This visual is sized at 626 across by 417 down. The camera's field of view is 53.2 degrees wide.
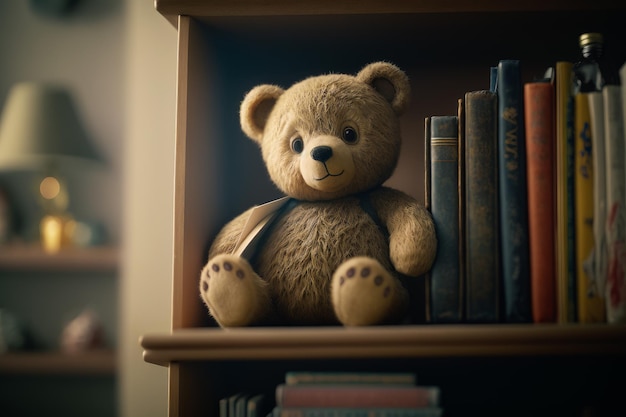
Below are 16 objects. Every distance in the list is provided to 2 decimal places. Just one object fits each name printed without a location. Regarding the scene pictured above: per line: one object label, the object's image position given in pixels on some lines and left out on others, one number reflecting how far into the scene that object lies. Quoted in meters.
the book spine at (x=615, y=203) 0.68
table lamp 1.41
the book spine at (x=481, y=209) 0.73
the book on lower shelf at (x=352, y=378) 0.72
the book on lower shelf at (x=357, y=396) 0.70
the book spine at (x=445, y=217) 0.74
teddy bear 0.75
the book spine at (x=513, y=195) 0.72
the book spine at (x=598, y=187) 0.70
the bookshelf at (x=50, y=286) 1.56
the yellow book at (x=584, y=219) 0.69
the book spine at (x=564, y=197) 0.71
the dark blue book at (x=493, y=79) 0.82
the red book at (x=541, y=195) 0.71
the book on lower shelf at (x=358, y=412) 0.69
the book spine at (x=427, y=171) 0.78
